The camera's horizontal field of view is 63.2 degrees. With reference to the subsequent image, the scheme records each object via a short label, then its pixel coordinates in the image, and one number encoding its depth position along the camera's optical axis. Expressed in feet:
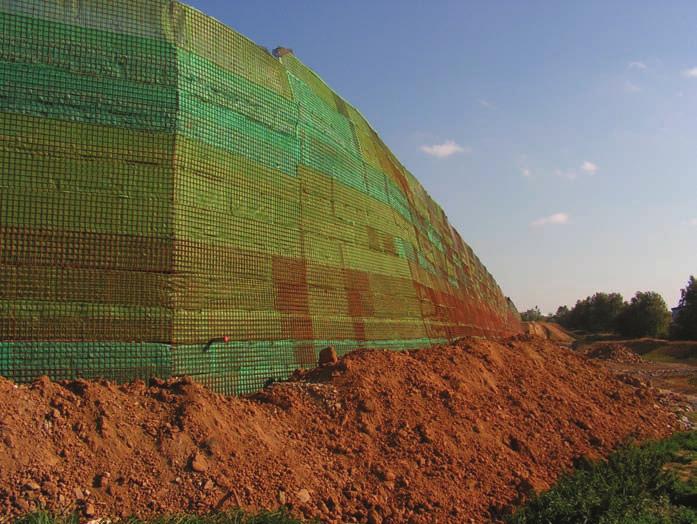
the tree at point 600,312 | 211.00
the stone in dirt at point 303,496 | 15.42
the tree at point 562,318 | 281.29
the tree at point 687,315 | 140.56
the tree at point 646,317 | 158.81
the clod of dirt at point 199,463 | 14.74
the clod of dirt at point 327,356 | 24.18
